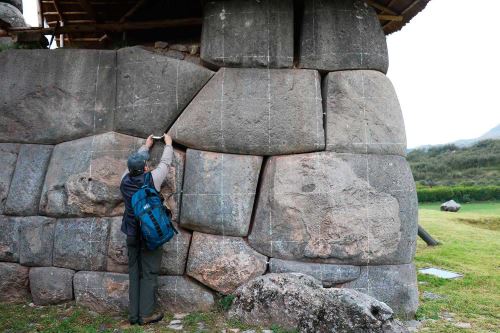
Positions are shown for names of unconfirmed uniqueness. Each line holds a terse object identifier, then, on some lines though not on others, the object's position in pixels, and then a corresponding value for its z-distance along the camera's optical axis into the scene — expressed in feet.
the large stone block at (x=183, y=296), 13.38
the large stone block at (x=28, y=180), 15.11
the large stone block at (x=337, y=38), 14.06
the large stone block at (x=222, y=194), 13.51
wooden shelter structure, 15.76
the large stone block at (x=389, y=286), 13.08
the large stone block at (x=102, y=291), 13.69
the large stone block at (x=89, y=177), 14.19
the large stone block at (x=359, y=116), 13.65
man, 12.59
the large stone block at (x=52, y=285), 14.30
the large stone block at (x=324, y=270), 12.96
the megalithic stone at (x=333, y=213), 13.07
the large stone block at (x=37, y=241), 14.65
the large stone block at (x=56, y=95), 15.11
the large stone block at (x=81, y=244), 14.12
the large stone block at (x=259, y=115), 13.53
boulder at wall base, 10.78
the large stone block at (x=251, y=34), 13.96
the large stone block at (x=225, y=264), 13.26
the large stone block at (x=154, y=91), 14.48
